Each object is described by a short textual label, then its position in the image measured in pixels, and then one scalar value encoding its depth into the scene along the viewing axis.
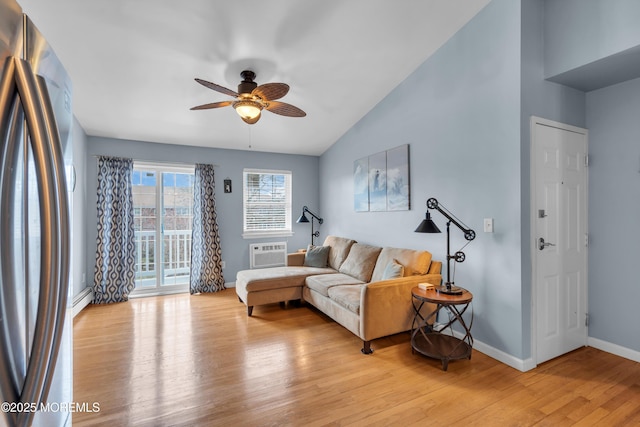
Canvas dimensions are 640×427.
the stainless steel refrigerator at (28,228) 0.60
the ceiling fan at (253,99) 2.57
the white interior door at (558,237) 2.53
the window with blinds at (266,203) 5.39
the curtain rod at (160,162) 4.59
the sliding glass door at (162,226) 4.70
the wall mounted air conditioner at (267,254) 5.33
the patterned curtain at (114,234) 4.29
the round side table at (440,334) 2.47
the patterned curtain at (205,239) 4.83
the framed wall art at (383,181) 3.67
